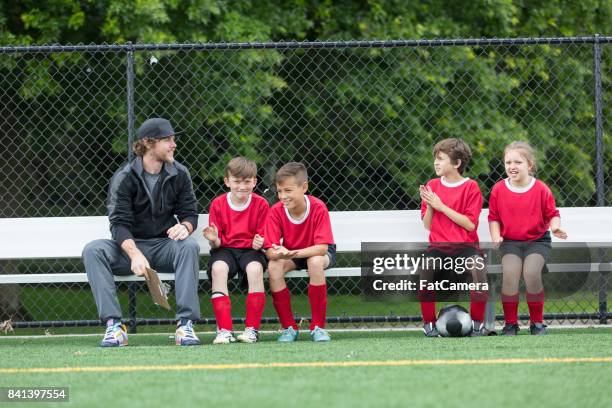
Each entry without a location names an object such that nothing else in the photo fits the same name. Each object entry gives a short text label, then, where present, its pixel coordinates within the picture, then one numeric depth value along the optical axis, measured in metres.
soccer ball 12.93
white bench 14.05
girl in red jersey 13.32
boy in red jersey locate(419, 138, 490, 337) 13.23
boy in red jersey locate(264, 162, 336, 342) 13.06
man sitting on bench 12.62
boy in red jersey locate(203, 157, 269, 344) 12.99
